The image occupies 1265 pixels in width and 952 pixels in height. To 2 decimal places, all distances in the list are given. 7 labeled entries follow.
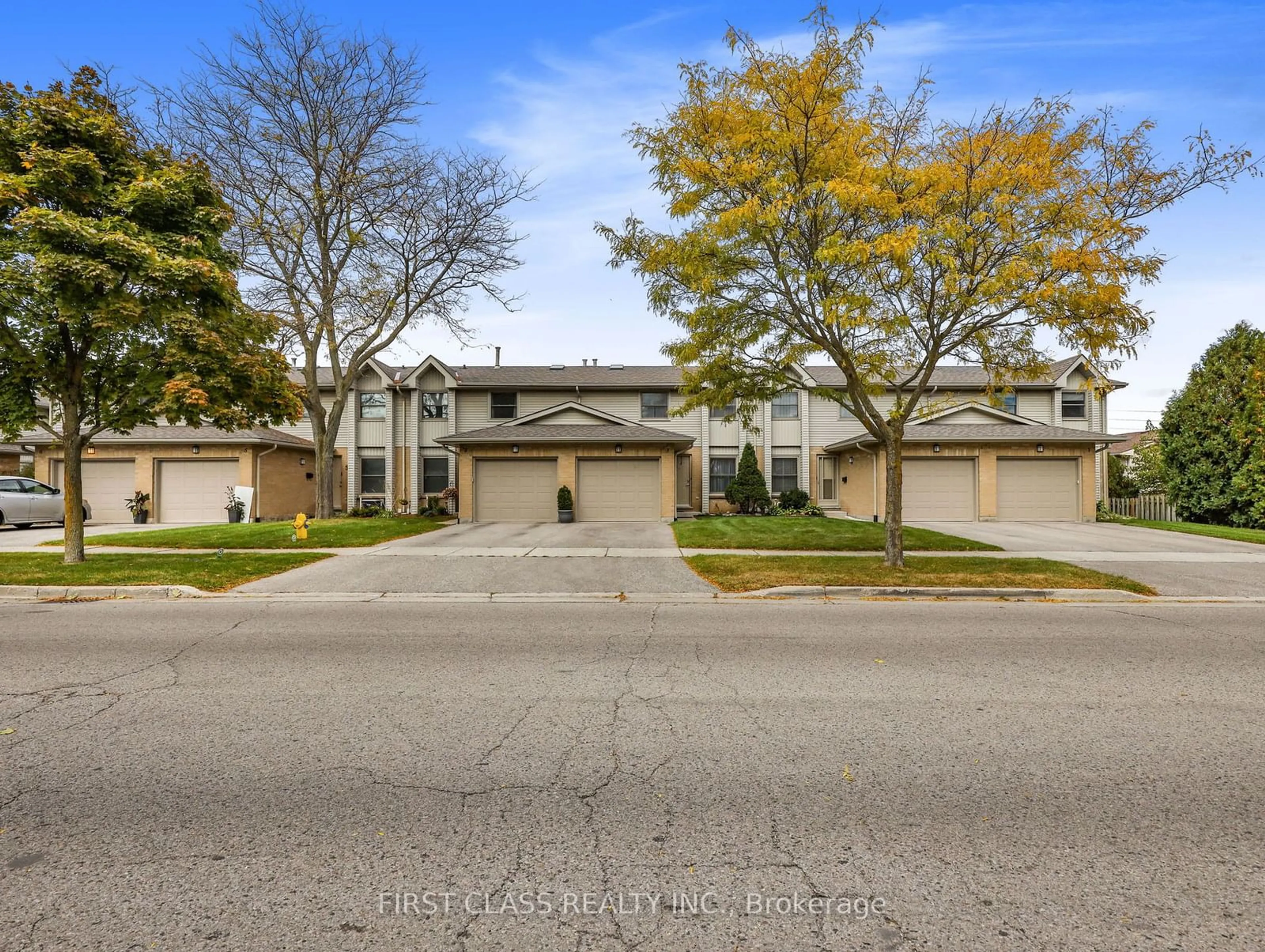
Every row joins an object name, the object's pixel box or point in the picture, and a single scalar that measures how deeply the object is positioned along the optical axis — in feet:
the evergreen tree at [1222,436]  63.41
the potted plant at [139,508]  75.15
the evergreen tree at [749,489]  80.33
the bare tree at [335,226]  68.59
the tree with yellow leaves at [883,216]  32.71
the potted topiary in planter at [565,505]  70.49
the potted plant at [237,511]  74.43
